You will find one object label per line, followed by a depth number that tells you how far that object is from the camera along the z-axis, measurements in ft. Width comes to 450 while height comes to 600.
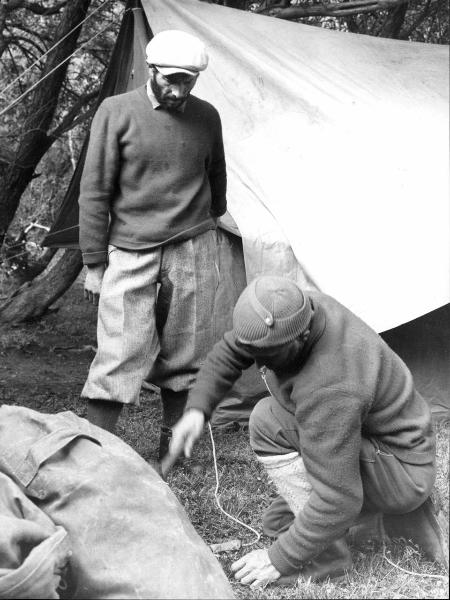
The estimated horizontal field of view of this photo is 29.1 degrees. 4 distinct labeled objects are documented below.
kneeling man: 7.56
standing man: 10.67
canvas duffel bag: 7.07
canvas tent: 11.84
